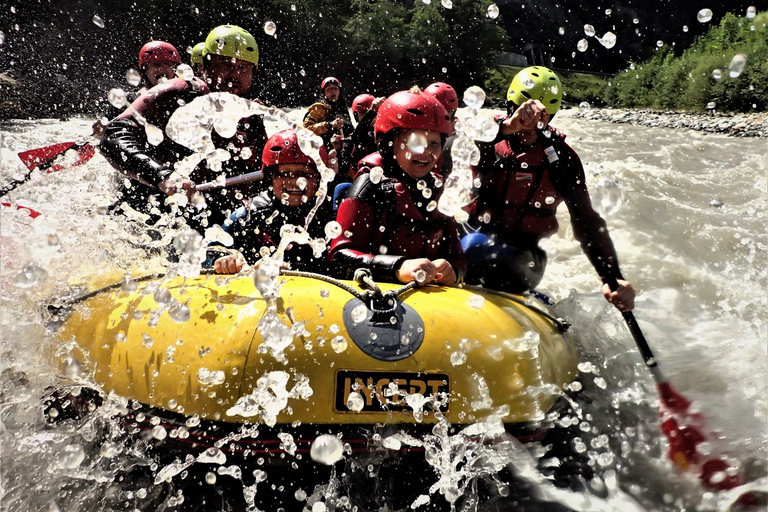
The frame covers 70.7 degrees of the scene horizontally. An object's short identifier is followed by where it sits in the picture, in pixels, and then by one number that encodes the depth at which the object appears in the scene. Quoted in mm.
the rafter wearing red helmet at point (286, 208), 2904
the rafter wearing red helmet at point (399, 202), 2520
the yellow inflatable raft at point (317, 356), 2010
